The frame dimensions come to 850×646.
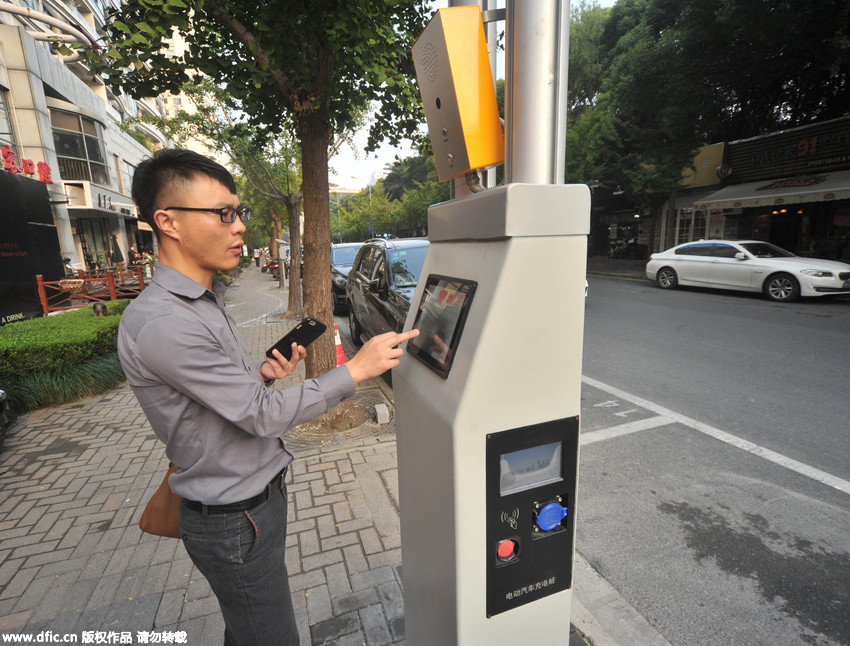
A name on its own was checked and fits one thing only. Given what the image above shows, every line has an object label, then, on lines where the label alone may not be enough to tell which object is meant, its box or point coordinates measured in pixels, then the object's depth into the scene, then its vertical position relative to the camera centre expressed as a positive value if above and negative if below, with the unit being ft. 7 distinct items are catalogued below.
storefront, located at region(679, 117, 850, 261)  43.80 +3.36
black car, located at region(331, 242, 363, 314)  35.86 -2.35
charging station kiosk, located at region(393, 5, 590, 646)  3.85 -1.22
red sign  33.47 +7.01
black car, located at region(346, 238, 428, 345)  19.51 -2.15
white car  30.09 -3.15
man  4.08 -1.39
